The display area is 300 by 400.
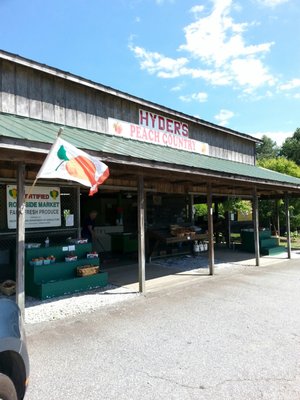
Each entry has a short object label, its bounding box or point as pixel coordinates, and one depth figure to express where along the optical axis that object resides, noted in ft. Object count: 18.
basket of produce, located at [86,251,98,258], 25.30
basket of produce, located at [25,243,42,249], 23.11
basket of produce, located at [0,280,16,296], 22.54
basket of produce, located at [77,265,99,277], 24.03
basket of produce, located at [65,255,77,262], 24.06
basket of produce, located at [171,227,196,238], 36.79
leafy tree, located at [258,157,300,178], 77.27
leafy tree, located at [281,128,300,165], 148.56
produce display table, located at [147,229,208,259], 35.41
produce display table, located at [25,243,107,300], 22.22
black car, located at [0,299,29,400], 7.74
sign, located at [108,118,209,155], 32.76
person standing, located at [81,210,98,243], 33.39
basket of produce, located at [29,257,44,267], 22.40
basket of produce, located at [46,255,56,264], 23.28
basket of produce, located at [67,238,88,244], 25.57
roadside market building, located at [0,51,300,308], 20.26
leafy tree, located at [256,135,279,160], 228.31
